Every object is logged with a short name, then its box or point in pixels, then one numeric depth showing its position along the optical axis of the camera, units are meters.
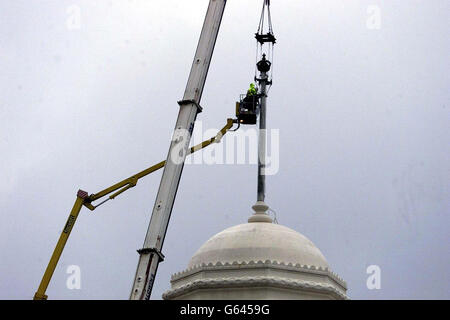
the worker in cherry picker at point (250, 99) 48.84
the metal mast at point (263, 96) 43.84
